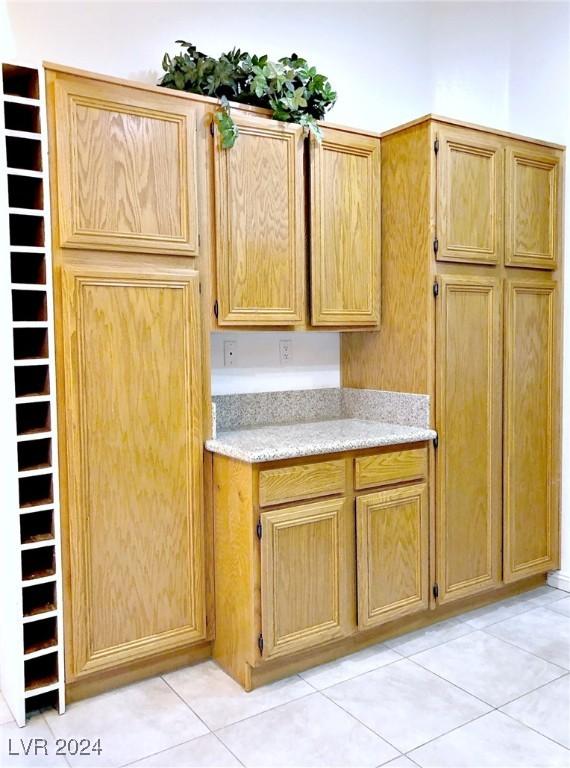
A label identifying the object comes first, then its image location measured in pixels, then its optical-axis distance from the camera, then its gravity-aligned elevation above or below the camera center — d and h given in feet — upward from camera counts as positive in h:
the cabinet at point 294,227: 8.49 +1.66
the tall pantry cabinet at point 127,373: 7.40 -0.29
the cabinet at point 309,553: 7.87 -2.64
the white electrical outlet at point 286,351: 10.40 -0.04
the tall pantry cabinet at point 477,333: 9.40 +0.21
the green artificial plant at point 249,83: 8.42 +3.50
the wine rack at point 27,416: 7.10 -0.75
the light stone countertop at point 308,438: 7.89 -1.20
